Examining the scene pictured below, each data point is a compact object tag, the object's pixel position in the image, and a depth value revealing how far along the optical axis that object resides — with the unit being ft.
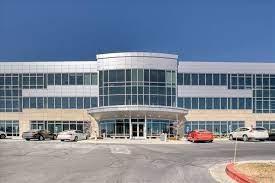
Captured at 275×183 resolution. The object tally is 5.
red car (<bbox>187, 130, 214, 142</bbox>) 101.18
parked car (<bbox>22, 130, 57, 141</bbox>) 115.22
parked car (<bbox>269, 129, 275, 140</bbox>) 111.61
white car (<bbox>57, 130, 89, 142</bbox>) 113.02
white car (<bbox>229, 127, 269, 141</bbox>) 104.92
